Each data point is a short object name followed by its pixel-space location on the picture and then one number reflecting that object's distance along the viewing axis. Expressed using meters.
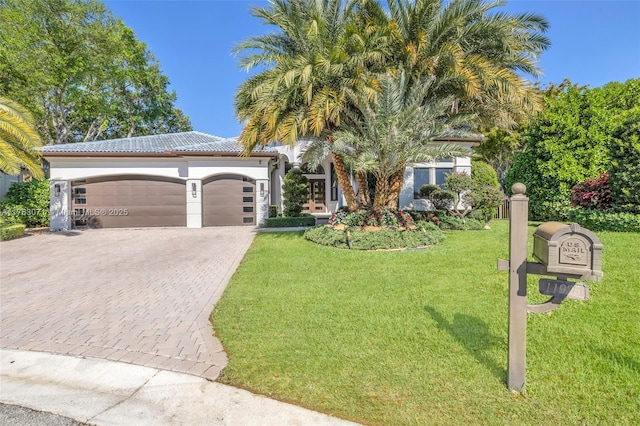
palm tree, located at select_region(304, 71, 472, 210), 9.09
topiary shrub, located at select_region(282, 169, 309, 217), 17.06
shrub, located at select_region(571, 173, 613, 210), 10.42
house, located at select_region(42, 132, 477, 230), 15.59
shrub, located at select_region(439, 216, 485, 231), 12.85
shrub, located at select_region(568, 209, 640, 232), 9.29
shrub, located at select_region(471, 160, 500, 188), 14.98
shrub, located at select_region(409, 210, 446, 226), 13.23
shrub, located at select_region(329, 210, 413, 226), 10.30
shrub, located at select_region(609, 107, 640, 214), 9.21
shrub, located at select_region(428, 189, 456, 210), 14.22
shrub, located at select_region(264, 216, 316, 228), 15.88
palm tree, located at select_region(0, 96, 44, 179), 11.01
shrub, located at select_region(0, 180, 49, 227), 15.44
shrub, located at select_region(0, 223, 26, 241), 12.48
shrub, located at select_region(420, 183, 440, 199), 15.58
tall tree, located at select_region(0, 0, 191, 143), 17.95
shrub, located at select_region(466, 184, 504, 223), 13.20
